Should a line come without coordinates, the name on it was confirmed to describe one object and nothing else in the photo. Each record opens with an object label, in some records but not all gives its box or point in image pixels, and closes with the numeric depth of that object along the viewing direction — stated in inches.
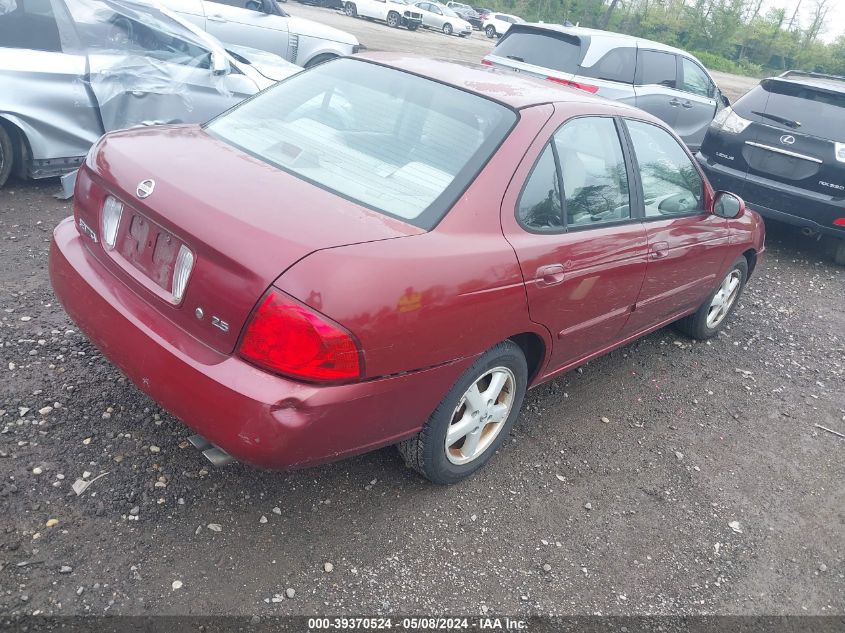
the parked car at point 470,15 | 1805.7
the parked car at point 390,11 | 1290.6
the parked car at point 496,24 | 1659.7
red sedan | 86.0
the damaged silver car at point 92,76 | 197.5
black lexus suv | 250.8
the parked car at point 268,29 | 338.0
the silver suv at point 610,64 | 315.6
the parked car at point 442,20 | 1405.0
